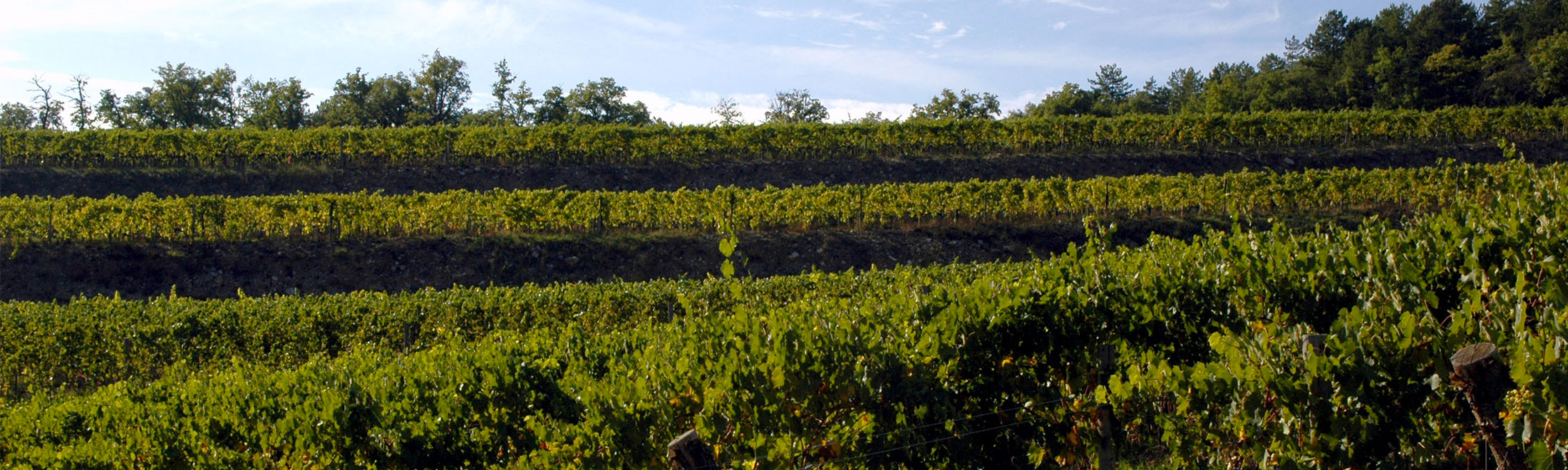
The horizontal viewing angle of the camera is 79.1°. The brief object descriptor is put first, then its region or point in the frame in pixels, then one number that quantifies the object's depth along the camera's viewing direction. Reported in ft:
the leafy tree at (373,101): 181.98
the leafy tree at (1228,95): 197.67
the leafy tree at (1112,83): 298.76
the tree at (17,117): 248.32
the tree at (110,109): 180.65
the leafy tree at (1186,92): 218.11
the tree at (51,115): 186.19
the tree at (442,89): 196.54
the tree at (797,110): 230.07
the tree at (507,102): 191.52
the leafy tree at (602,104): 192.34
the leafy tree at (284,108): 179.83
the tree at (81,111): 189.88
